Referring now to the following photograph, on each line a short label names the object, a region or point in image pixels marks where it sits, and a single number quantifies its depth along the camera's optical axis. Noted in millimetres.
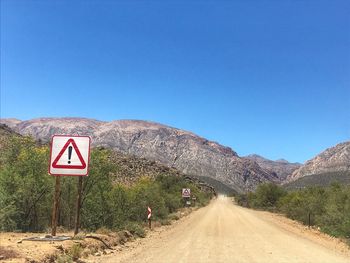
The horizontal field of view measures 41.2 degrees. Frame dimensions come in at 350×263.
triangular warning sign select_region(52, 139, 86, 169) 15109
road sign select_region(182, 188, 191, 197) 66162
